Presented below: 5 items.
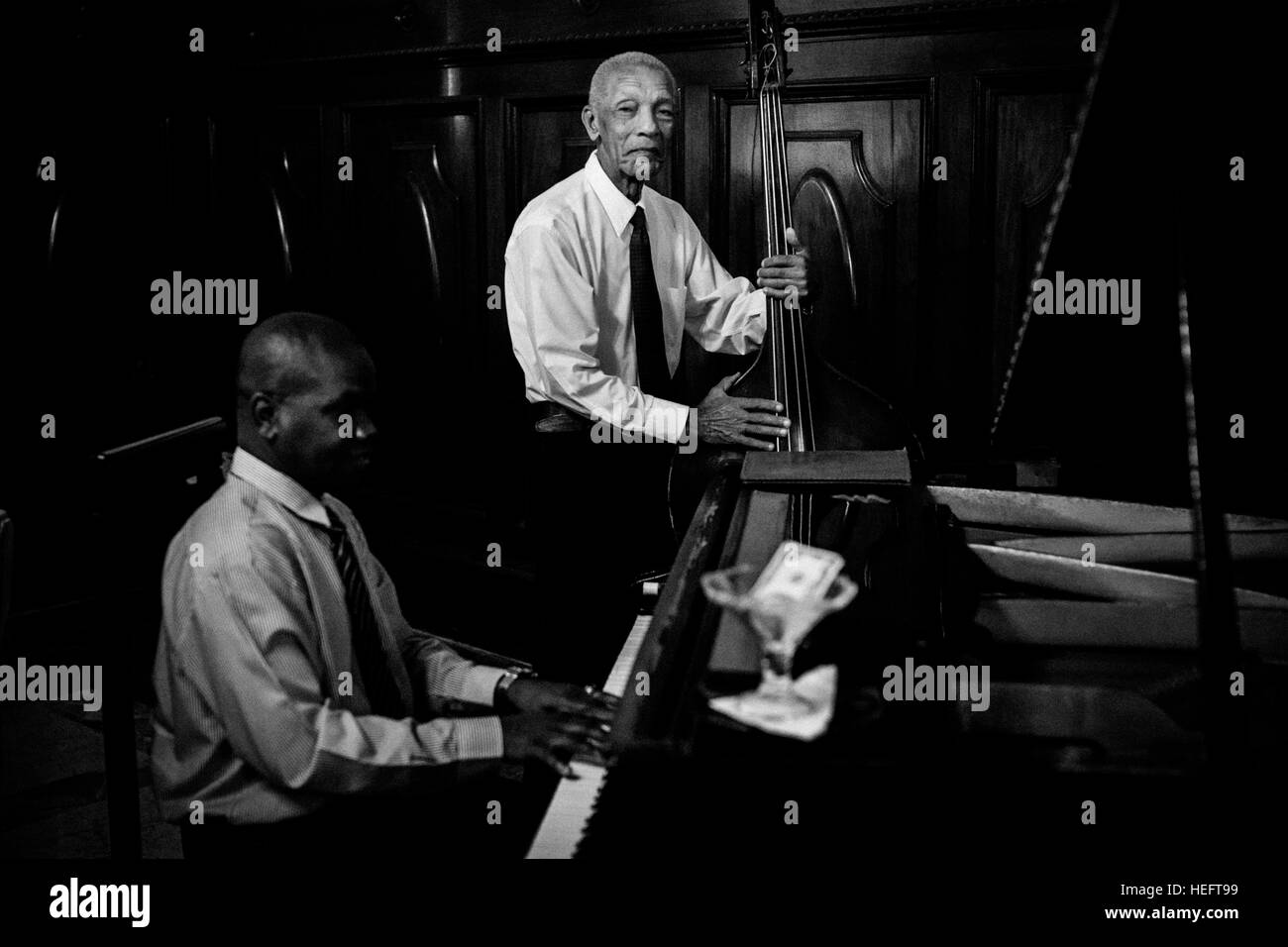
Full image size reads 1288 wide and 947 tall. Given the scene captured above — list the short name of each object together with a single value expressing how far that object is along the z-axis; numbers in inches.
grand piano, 53.2
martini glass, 54.2
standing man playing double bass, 124.1
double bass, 118.6
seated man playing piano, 70.9
